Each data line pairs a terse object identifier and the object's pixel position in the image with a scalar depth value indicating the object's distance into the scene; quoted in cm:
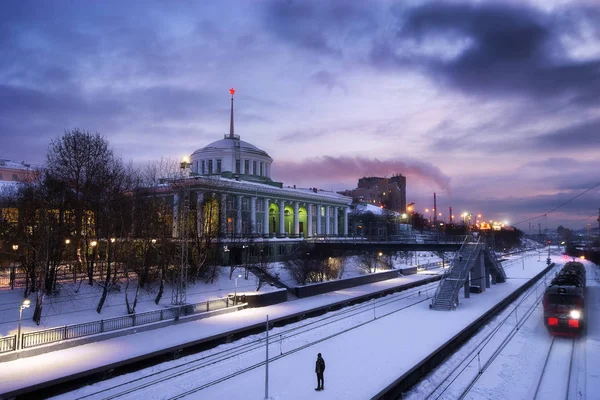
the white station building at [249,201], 5144
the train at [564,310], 2642
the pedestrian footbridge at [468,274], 3650
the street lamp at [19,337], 2097
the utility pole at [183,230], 3058
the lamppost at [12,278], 3247
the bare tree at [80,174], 3572
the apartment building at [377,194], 18700
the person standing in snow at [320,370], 1745
